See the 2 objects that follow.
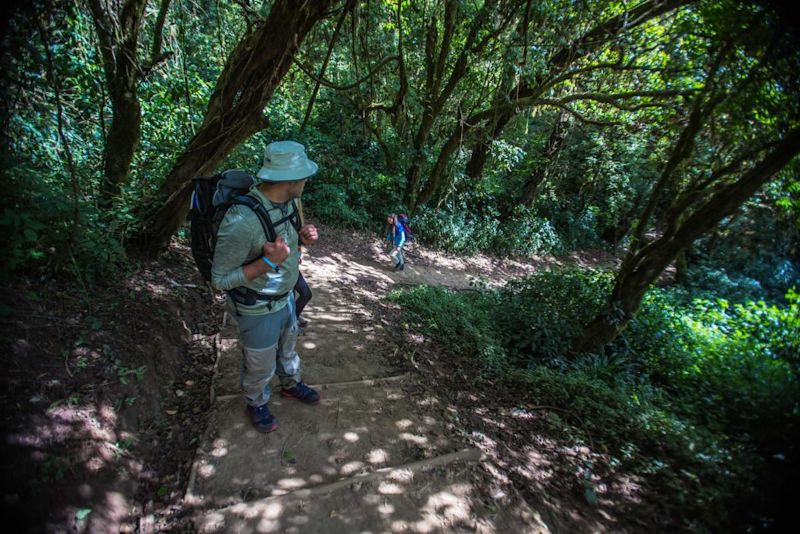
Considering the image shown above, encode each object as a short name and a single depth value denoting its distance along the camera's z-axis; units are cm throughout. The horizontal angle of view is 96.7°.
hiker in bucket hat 236
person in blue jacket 955
